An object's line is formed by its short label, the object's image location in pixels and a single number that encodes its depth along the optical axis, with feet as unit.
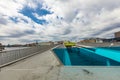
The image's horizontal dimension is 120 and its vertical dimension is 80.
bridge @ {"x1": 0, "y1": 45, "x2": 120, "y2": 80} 9.42
